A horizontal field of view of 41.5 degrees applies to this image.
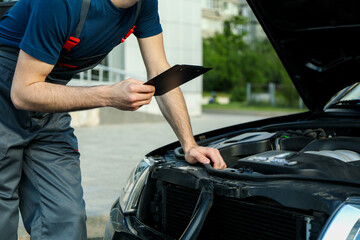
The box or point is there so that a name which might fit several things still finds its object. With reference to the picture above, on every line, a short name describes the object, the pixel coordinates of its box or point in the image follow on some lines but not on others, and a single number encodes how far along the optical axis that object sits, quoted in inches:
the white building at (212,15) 2495.1
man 75.4
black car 68.3
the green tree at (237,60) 1440.7
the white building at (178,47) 621.3
